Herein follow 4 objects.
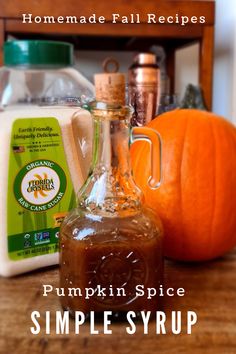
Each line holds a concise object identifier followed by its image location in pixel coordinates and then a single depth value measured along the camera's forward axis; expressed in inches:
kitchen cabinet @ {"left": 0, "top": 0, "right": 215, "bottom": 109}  34.9
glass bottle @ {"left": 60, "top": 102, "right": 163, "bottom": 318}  14.0
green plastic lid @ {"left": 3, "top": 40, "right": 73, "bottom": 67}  26.4
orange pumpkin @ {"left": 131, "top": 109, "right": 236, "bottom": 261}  17.7
